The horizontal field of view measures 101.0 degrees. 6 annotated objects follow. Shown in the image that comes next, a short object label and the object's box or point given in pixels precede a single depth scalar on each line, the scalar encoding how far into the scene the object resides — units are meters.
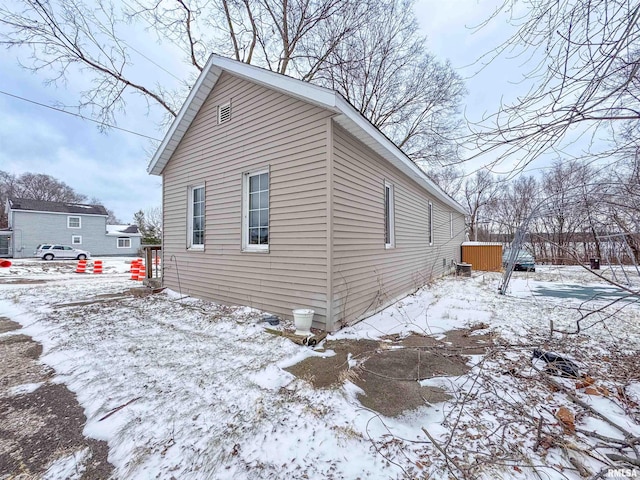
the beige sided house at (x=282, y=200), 4.29
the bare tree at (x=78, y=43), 7.70
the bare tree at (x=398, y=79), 10.95
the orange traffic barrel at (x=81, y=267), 14.29
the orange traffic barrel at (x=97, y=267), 14.51
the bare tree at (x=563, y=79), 1.70
